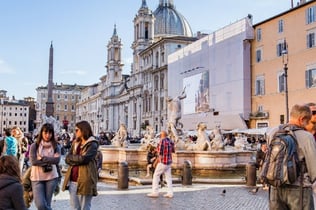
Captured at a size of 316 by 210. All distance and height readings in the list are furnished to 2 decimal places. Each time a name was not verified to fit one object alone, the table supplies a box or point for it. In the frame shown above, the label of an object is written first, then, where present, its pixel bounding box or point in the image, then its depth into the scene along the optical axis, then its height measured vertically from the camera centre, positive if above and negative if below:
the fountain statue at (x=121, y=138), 22.56 -0.04
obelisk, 40.65 +5.07
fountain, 17.38 -0.73
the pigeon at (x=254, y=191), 11.20 -1.33
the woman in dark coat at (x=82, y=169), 5.61 -0.41
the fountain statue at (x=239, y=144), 22.00 -0.29
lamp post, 34.97 +7.10
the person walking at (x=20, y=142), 12.07 -0.16
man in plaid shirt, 9.98 -0.61
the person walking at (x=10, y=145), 10.10 -0.20
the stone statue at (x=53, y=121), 36.26 +1.32
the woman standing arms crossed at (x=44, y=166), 5.89 -0.39
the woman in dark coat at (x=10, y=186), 3.72 -0.42
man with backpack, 3.96 -0.26
